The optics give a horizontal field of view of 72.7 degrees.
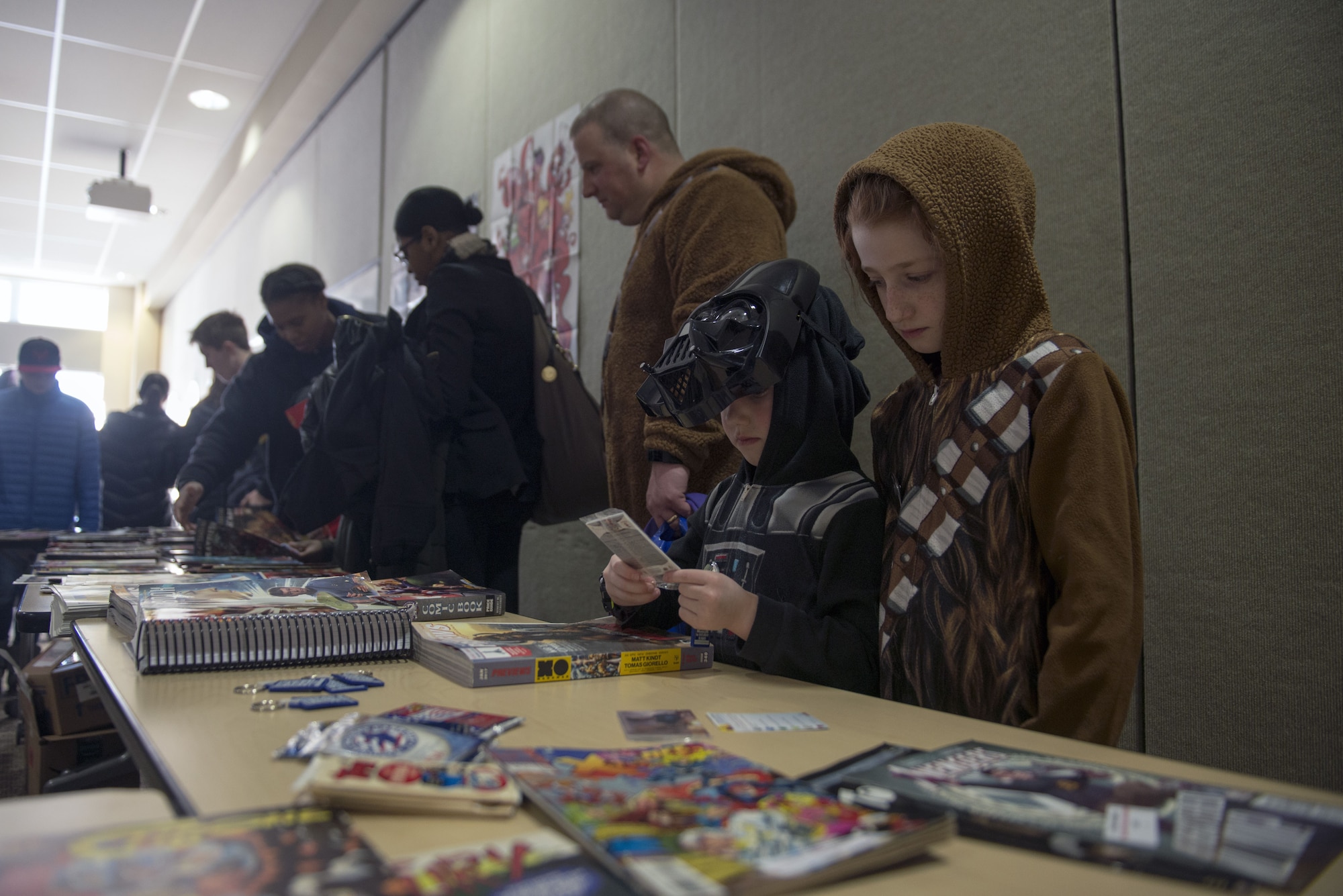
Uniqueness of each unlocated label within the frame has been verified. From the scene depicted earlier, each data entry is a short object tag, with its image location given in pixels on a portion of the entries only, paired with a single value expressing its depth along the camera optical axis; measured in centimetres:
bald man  188
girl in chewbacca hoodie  96
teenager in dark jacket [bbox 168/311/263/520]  345
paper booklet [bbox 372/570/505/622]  141
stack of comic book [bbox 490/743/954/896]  47
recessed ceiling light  596
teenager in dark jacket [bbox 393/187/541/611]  220
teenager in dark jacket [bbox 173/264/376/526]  292
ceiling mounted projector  683
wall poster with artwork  335
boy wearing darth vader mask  117
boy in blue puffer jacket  419
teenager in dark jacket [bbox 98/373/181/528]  504
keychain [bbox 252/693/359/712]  88
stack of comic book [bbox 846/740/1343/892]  49
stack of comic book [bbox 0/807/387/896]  43
